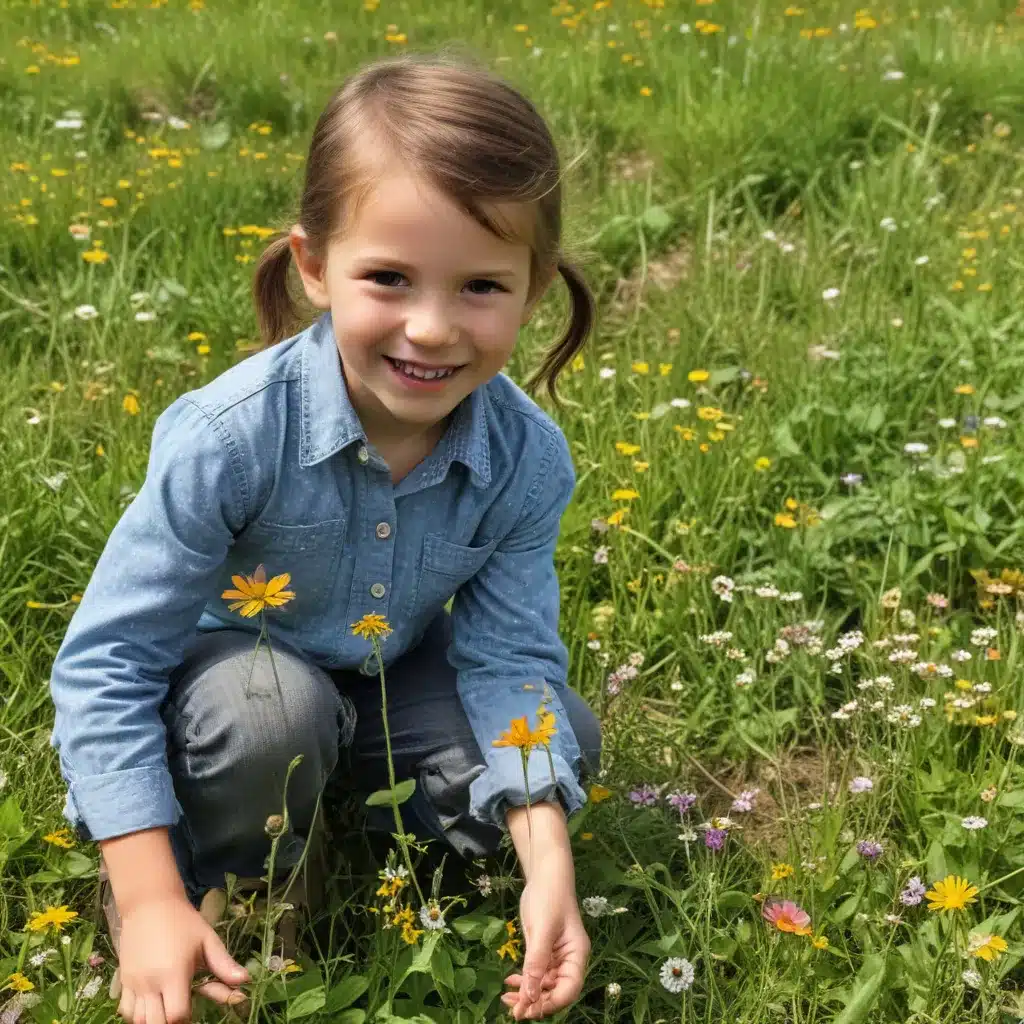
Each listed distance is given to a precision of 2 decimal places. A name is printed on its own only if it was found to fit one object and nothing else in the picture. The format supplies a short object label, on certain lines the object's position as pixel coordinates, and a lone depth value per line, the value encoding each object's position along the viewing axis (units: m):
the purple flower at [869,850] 1.72
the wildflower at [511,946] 1.56
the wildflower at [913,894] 1.70
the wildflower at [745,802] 1.89
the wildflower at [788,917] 1.59
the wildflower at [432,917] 1.50
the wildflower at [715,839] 1.79
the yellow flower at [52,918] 1.52
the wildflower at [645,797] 1.91
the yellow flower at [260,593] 1.42
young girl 1.55
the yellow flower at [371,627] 1.46
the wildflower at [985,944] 1.55
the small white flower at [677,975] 1.57
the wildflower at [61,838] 1.76
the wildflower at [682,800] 1.83
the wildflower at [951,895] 1.55
